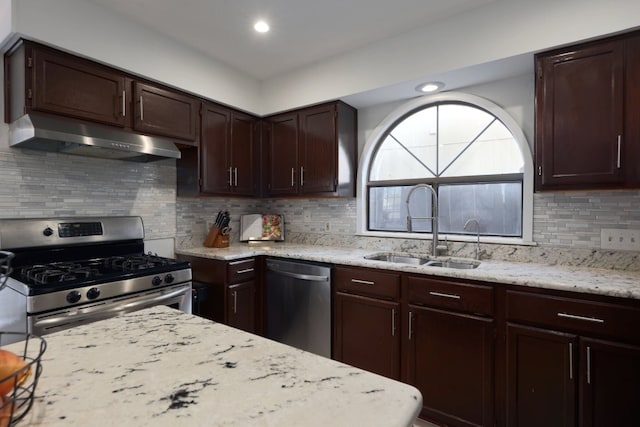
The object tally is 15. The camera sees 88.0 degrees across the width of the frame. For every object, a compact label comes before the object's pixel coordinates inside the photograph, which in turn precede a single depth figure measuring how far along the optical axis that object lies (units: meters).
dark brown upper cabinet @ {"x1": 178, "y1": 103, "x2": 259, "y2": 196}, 2.81
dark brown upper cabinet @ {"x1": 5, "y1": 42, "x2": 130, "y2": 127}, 1.89
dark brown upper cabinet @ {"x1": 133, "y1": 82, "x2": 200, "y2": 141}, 2.38
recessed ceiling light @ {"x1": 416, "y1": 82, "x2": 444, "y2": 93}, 2.50
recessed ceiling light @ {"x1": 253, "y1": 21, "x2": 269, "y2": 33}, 2.32
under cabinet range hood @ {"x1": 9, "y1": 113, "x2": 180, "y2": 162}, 1.87
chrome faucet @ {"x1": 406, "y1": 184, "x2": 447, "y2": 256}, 2.55
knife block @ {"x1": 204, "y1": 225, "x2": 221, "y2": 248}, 3.03
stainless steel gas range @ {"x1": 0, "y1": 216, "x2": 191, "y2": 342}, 1.70
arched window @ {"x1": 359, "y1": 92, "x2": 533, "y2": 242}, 2.43
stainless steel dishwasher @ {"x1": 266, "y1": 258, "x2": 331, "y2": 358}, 2.51
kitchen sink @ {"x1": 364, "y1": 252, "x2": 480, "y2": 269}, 2.36
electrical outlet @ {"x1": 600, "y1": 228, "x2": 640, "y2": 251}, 1.95
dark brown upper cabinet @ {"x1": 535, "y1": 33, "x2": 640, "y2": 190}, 1.75
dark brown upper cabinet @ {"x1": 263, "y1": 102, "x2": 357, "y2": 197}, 2.88
